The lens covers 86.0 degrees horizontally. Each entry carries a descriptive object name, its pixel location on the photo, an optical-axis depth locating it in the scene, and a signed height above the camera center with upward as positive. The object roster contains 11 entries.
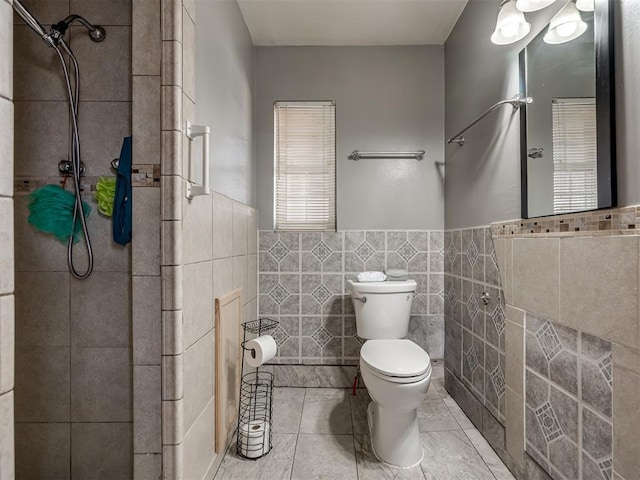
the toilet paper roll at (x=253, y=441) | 1.77 -1.04
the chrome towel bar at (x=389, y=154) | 2.56 +0.65
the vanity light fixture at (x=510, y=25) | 1.41 +0.91
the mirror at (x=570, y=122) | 1.07 +0.43
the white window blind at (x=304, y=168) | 2.63 +0.57
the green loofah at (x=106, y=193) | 1.37 +0.20
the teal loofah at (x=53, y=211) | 1.38 +0.13
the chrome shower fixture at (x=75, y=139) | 1.36 +0.42
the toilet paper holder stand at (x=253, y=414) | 1.78 -1.01
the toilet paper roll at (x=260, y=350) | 1.81 -0.58
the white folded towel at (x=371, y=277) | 2.39 -0.25
